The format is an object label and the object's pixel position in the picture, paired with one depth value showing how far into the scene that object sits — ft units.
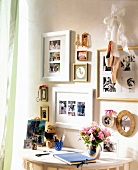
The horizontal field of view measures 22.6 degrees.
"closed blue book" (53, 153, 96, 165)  8.59
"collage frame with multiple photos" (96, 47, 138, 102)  9.12
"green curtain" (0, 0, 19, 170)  10.83
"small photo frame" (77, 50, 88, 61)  10.14
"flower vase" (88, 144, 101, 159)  9.13
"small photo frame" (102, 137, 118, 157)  9.41
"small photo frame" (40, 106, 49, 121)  11.12
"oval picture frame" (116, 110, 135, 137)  9.18
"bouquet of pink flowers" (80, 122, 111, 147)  9.07
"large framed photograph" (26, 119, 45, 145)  10.74
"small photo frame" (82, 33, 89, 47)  10.12
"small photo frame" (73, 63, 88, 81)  10.14
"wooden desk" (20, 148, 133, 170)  8.59
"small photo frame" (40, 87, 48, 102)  11.12
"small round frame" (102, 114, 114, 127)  9.54
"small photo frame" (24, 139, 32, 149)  10.54
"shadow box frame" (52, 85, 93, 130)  10.05
